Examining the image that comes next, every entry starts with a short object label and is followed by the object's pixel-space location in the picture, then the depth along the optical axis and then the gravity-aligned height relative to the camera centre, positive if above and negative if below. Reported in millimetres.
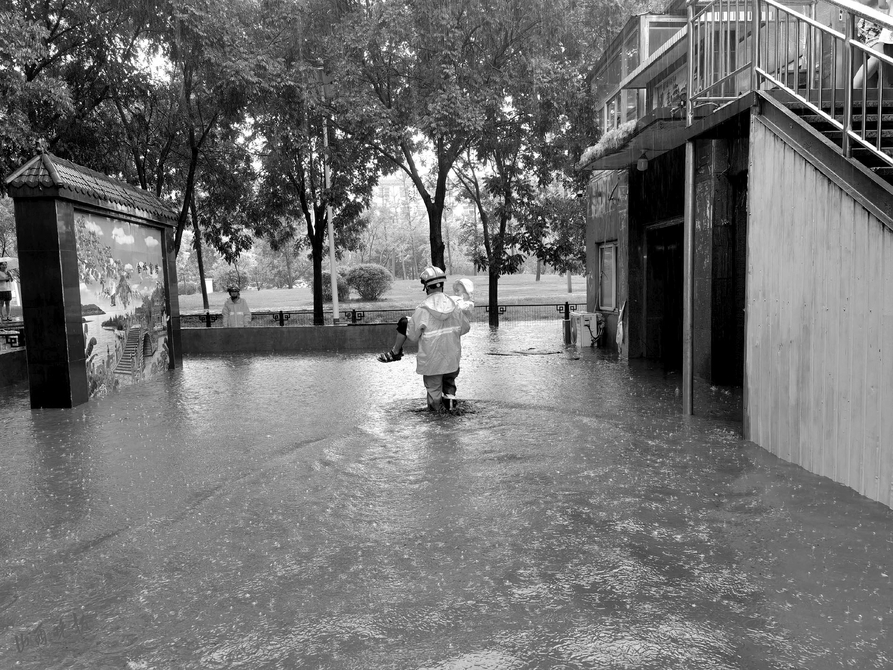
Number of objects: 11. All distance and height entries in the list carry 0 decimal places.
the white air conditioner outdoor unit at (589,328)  16656 -1117
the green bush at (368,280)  37250 +69
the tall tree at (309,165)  17766 +3179
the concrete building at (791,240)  5504 +231
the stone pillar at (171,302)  14625 -239
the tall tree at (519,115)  17484 +3720
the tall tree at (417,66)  16500 +4655
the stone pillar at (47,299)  10258 -73
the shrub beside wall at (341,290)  36812 -354
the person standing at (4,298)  21391 -92
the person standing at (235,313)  18875 -612
